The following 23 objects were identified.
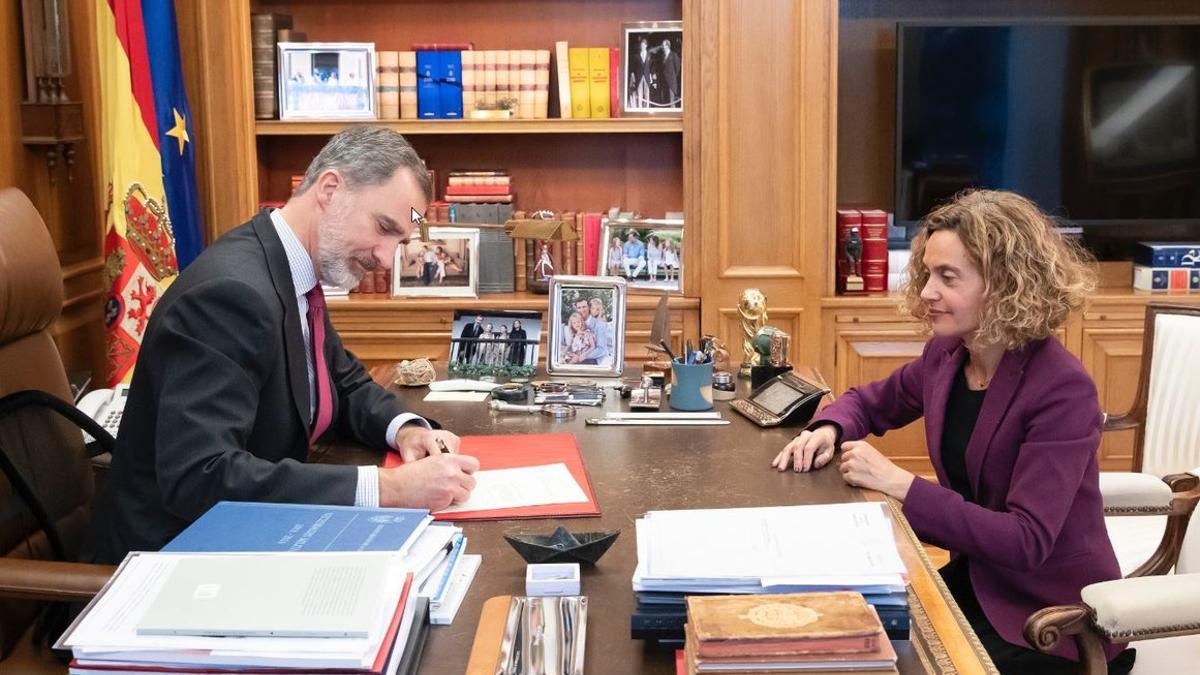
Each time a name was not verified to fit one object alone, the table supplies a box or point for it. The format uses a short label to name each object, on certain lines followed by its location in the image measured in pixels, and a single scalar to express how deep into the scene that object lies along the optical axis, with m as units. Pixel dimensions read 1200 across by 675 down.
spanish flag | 3.77
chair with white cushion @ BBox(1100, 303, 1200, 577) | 2.88
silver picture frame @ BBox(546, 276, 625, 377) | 2.98
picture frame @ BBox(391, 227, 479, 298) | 4.60
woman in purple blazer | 2.07
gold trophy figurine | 2.92
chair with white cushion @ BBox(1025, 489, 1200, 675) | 1.87
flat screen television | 4.67
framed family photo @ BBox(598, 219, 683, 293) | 4.50
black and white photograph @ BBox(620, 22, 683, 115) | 4.55
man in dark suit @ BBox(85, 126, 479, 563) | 1.92
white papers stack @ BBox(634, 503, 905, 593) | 1.49
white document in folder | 2.01
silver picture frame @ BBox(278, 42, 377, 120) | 4.57
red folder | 2.13
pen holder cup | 2.63
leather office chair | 2.10
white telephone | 3.01
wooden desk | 1.47
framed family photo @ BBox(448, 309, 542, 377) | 2.99
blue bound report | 1.58
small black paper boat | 1.71
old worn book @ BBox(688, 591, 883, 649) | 1.30
